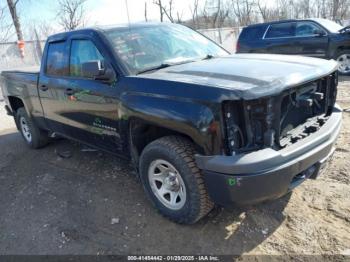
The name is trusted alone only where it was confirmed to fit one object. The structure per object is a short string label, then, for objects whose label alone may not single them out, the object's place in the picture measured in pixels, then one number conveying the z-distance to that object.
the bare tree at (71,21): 30.41
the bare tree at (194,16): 40.12
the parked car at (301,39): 10.34
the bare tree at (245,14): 43.81
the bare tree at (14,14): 21.92
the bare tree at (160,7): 29.12
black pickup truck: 2.75
